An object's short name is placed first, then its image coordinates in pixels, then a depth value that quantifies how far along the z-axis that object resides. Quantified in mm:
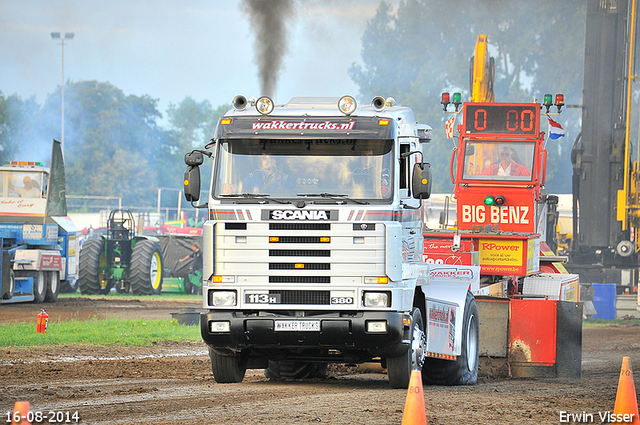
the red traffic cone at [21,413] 5738
